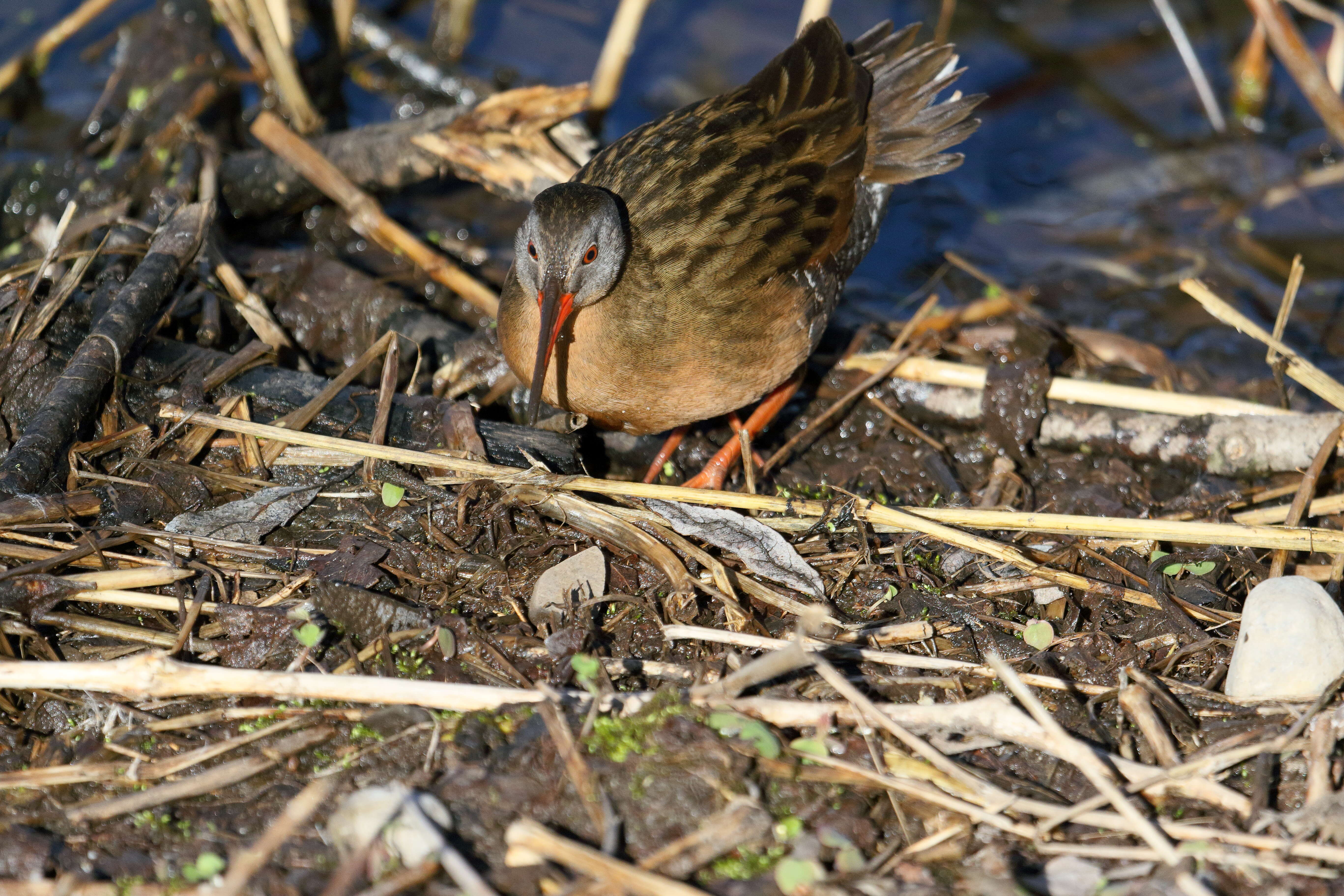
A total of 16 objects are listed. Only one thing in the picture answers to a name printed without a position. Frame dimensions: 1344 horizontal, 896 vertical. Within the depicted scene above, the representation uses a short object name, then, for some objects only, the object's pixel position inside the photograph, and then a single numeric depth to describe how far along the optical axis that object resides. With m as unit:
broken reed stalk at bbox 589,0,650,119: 11.41
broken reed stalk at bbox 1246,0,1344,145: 10.75
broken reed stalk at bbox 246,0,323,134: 10.76
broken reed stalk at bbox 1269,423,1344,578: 7.26
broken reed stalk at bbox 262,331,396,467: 6.96
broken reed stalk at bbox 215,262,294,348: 8.30
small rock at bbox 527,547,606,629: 6.12
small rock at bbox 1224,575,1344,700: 5.60
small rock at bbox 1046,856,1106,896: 4.71
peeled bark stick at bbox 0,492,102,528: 6.00
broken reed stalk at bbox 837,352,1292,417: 8.42
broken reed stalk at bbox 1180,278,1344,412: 7.91
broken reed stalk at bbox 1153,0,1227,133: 13.19
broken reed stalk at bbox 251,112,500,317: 10.14
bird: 7.25
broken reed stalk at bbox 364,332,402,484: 7.05
